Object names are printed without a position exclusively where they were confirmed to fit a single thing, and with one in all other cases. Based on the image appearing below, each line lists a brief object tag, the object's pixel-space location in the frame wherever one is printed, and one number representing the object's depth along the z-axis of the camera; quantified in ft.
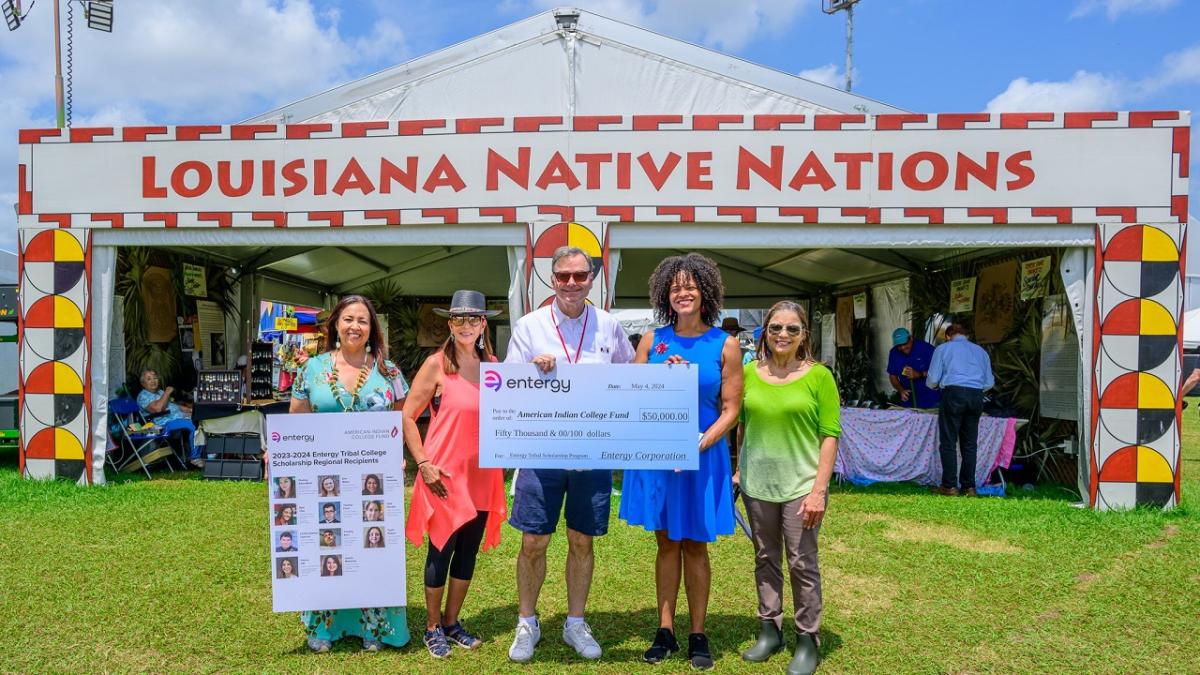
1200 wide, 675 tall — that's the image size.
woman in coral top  10.70
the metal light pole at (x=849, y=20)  49.06
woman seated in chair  26.35
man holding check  10.43
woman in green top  10.36
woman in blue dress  10.21
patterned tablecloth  24.89
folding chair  25.26
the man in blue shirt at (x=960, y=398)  23.25
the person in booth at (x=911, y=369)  27.84
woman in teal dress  10.69
